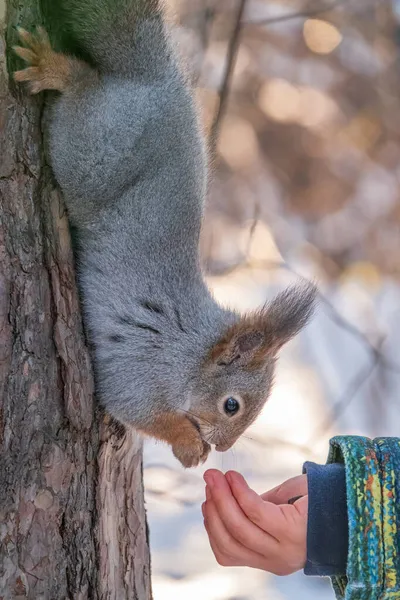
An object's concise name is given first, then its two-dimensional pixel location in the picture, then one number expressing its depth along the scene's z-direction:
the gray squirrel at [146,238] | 2.69
